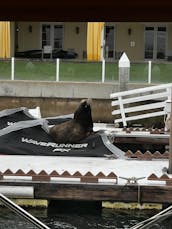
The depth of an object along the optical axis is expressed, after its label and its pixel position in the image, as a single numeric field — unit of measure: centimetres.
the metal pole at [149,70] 1965
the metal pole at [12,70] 2041
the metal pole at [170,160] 1037
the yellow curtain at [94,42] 2561
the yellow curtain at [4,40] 2581
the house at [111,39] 3272
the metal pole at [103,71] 2001
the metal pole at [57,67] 1998
